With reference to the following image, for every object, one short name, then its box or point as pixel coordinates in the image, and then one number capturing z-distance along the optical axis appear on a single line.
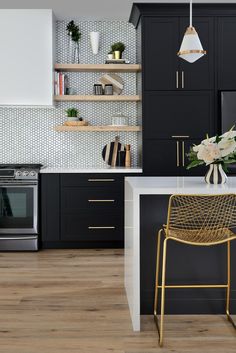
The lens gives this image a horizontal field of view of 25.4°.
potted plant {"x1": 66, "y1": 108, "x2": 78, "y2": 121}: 5.95
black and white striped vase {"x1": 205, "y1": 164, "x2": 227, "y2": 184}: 3.42
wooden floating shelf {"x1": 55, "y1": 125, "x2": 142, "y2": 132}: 5.85
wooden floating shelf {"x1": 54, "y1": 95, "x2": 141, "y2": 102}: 5.84
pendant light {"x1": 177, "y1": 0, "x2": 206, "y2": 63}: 3.42
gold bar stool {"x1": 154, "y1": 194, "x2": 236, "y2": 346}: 3.00
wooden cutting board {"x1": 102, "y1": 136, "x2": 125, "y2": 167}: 6.09
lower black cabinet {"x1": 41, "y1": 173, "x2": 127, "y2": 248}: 5.54
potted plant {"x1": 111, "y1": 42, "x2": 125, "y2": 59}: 5.95
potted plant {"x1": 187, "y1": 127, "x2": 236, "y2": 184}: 3.28
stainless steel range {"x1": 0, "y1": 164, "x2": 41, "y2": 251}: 5.45
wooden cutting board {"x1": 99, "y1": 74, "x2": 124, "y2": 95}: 6.05
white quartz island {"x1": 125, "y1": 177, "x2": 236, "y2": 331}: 3.08
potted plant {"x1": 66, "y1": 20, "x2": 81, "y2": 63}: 5.96
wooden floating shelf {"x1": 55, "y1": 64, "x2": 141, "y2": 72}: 5.82
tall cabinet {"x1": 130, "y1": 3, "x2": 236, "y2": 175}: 5.51
